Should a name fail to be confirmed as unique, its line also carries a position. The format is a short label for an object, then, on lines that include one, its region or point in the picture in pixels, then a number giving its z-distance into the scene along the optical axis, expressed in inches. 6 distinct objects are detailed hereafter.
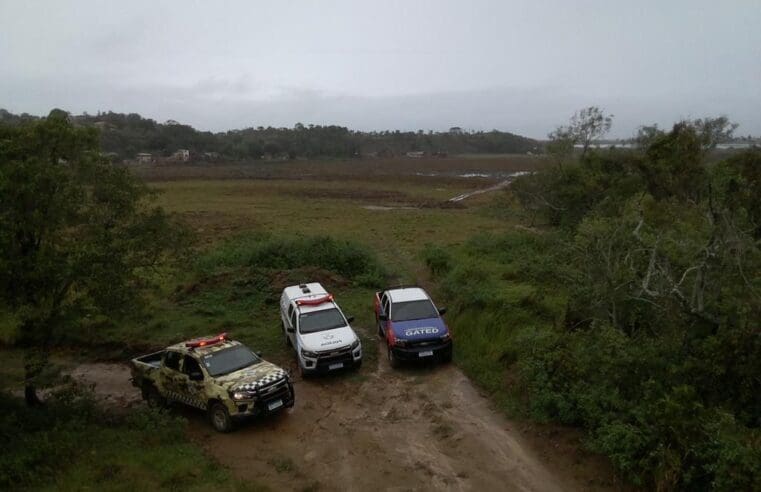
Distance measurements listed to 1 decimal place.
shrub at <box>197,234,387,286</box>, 939.7
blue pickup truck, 561.9
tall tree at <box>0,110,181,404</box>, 428.5
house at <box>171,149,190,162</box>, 4389.3
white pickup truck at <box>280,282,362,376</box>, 544.7
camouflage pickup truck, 447.5
